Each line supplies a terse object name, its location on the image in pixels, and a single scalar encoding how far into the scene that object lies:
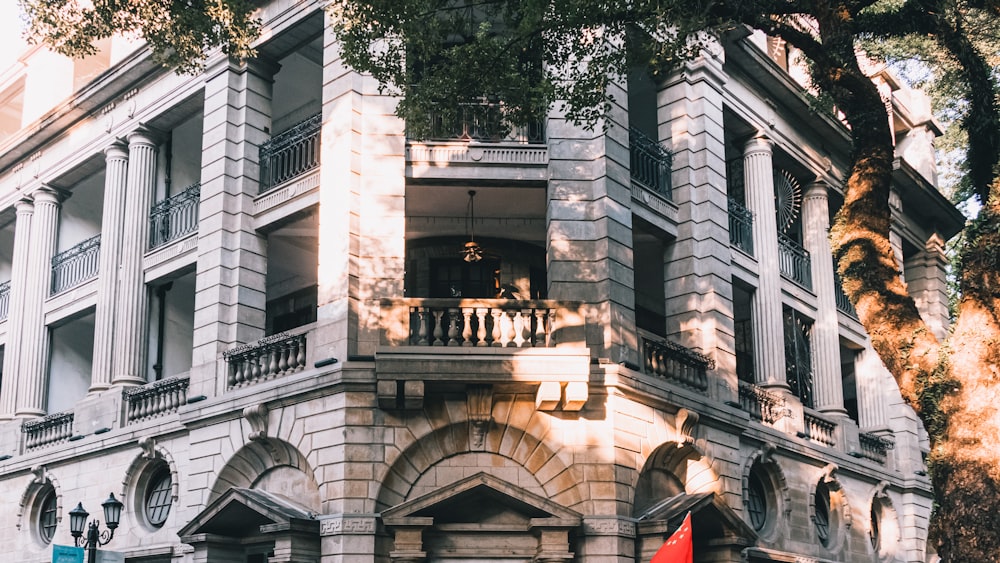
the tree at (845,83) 13.15
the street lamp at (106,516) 19.56
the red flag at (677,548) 18.08
